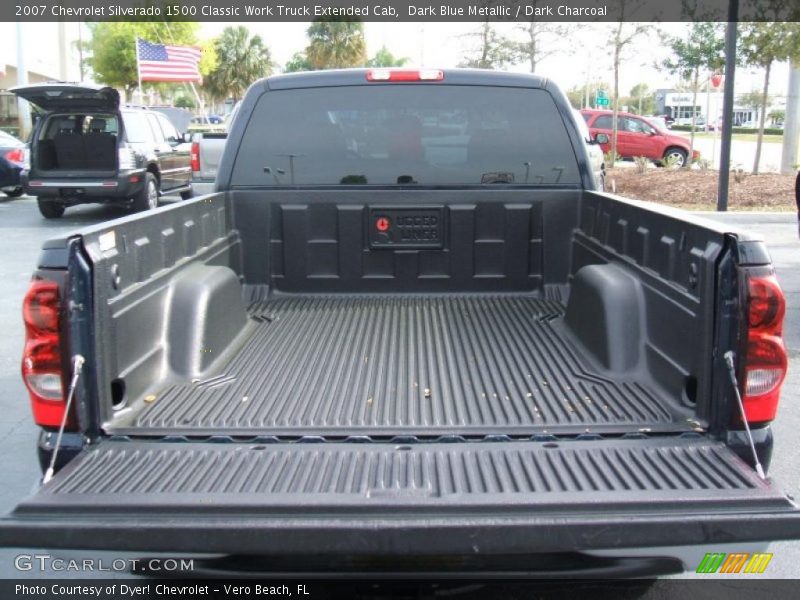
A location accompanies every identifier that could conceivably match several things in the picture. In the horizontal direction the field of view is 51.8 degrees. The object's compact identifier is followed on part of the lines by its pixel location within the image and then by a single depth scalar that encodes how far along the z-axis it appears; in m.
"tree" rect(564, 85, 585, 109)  64.62
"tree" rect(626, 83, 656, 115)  80.96
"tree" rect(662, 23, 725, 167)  19.58
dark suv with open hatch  13.91
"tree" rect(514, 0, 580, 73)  22.72
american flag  23.47
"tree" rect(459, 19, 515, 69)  24.56
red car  24.41
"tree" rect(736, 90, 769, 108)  35.04
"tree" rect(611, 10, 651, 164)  20.48
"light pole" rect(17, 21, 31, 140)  22.64
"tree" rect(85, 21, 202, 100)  36.38
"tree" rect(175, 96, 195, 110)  74.60
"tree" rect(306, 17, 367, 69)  46.50
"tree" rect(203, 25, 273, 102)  58.69
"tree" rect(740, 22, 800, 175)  15.58
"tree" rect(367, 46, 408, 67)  55.45
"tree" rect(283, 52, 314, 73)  58.06
